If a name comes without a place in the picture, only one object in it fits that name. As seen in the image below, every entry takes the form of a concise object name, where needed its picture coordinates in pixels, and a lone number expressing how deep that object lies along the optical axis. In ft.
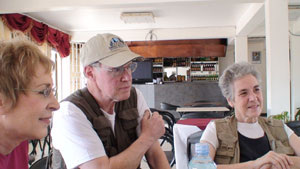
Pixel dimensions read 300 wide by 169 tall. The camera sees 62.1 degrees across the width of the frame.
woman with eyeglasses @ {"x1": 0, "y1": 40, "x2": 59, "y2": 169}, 2.77
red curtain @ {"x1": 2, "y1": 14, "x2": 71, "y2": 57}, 17.93
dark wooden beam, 31.04
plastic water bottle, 3.71
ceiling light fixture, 20.06
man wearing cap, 3.72
